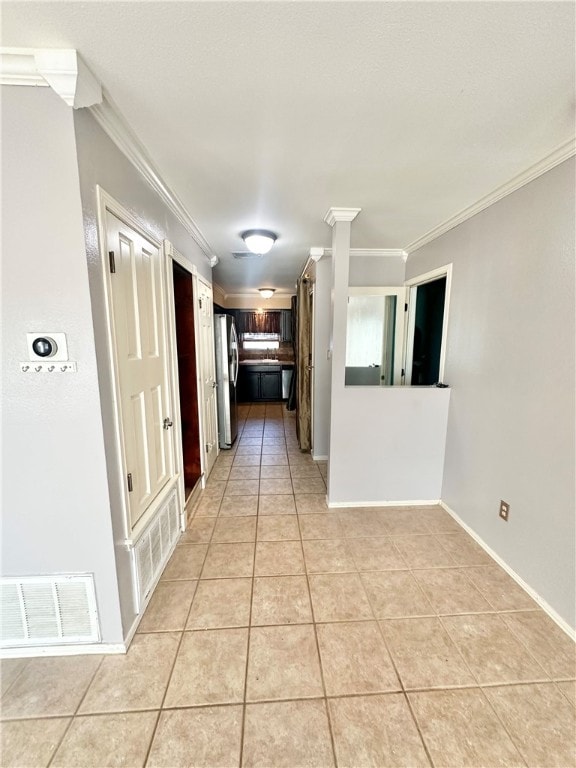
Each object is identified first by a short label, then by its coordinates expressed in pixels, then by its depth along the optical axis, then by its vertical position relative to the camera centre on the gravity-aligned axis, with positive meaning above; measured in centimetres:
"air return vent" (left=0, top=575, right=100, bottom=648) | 134 -119
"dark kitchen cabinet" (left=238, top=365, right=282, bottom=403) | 642 -87
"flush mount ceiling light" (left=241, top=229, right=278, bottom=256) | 266 +88
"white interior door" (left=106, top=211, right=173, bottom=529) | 144 -10
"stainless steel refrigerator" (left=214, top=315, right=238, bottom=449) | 368 -41
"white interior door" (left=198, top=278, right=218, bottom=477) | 300 -34
